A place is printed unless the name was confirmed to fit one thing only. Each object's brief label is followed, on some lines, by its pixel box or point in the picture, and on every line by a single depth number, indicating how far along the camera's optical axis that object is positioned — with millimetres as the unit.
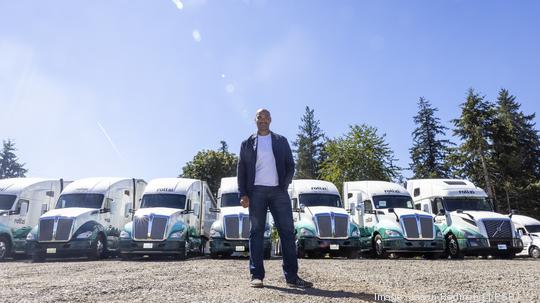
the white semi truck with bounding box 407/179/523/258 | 14373
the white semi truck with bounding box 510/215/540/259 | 19292
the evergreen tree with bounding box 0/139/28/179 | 62541
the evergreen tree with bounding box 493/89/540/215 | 38719
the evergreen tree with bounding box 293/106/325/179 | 62438
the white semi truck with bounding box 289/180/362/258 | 13602
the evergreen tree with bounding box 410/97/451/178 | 46456
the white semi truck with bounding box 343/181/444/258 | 13852
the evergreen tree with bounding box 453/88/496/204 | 37219
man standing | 5031
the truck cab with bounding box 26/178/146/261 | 13773
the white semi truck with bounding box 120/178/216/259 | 13312
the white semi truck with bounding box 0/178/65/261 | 15398
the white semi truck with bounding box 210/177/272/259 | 13305
